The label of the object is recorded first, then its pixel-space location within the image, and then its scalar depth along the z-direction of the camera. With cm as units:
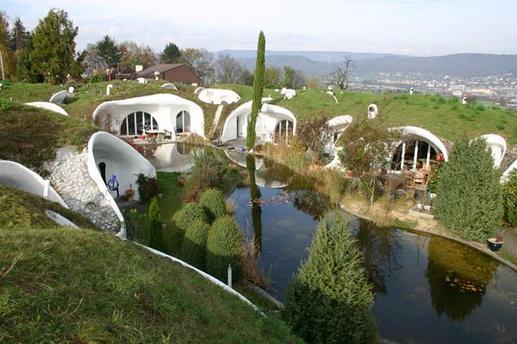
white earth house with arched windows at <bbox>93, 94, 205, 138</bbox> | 2542
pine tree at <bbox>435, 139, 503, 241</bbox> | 1059
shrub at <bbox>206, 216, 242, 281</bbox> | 835
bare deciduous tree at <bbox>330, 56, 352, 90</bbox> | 3781
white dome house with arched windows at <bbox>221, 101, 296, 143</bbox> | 2473
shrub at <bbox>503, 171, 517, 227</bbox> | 1171
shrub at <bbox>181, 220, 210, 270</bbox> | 863
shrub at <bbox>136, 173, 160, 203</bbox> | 1361
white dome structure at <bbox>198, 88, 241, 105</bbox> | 2748
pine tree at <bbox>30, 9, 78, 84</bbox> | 3028
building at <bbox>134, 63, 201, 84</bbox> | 3841
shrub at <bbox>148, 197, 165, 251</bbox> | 905
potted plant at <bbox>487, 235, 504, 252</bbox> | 1042
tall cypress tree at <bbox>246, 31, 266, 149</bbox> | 2150
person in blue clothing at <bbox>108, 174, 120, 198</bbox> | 1332
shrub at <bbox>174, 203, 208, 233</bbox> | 955
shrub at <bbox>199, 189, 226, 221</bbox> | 1059
